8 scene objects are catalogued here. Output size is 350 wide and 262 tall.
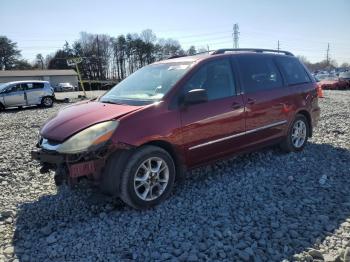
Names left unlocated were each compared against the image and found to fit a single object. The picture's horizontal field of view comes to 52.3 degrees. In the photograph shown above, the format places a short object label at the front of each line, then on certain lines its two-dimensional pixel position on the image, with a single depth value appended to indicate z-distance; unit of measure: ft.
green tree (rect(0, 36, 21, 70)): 262.47
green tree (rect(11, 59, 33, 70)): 270.67
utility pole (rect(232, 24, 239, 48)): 211.82
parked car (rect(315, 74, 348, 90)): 90.38
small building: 215.92
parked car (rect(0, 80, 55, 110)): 62.85
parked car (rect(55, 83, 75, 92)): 183.67
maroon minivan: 13.10
